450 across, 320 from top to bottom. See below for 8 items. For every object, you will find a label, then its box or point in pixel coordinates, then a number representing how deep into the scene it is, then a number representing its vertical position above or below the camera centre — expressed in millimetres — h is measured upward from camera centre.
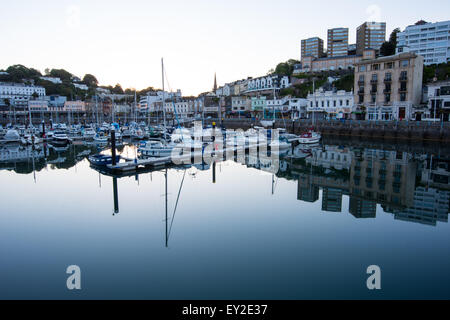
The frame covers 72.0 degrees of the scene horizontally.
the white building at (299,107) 69062 +2542
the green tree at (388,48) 81812 +18567
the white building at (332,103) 57897 +2905
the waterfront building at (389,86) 49250 +5292
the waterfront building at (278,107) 71562 +2859
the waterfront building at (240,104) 85375 +4065
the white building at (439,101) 42906 +2432
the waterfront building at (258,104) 79688 +3740
